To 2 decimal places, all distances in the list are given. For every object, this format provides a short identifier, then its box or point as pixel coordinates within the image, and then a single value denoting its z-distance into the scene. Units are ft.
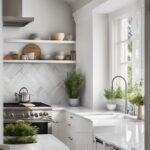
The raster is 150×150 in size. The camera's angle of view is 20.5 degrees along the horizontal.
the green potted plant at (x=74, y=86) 20.75
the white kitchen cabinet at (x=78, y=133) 15.66
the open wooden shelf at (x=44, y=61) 20.60
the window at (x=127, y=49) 16.33
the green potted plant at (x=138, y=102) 15.12
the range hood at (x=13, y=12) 14.99
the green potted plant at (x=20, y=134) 9.82
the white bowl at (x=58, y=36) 21.22
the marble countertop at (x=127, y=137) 9.22
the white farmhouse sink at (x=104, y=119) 15.75
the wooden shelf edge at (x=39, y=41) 20.72
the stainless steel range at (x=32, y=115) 18.58
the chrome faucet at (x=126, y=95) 17.29
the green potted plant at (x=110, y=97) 18.53
